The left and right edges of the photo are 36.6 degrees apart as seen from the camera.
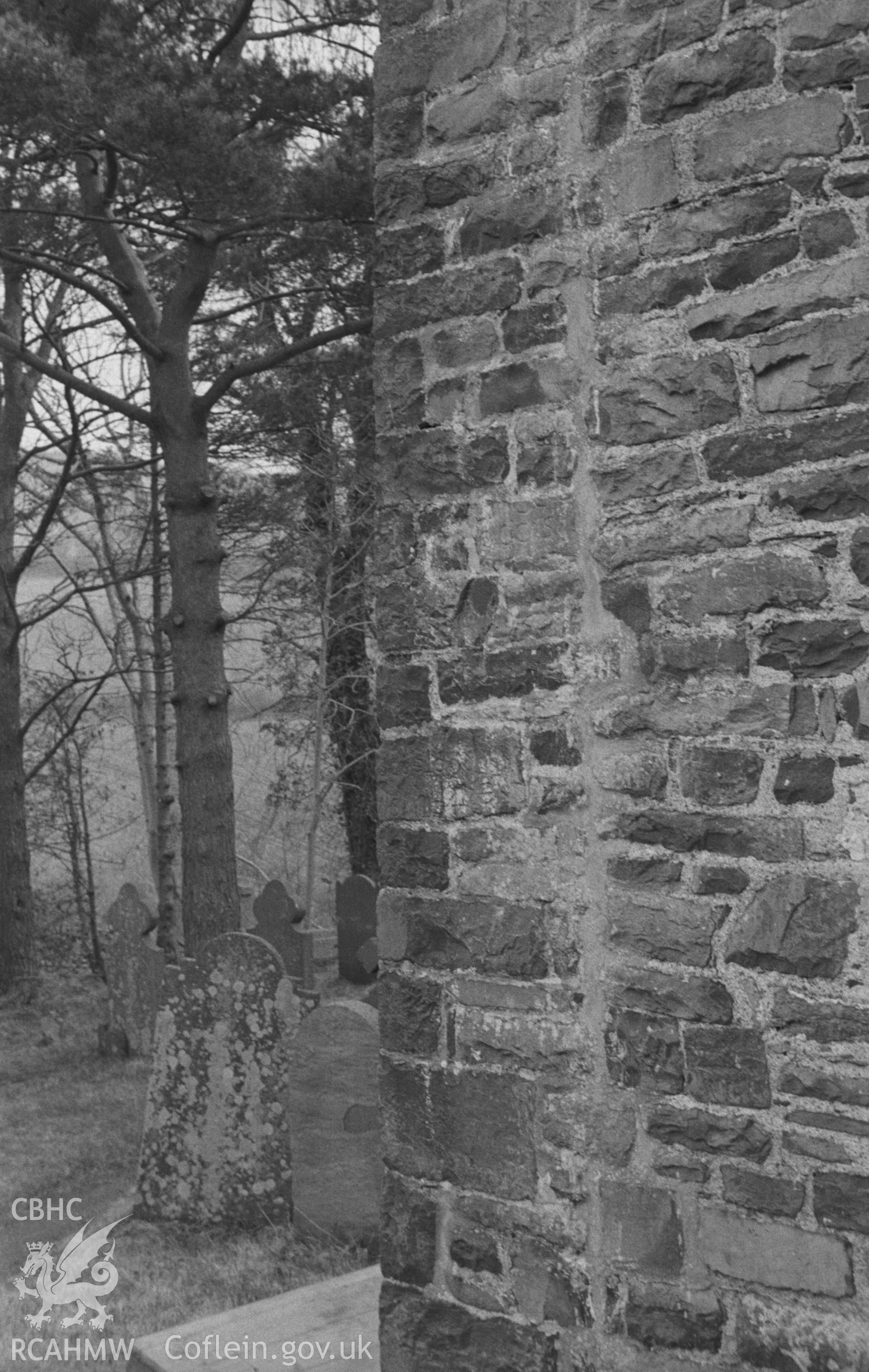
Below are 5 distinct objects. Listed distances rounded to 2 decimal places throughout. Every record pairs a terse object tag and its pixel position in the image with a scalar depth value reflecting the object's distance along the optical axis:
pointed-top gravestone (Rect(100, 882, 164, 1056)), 9.82
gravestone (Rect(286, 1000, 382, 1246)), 5.57
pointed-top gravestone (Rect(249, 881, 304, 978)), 10.55
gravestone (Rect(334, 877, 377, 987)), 10.46
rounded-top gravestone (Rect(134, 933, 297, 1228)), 5.67
